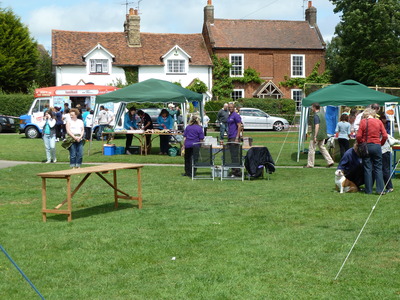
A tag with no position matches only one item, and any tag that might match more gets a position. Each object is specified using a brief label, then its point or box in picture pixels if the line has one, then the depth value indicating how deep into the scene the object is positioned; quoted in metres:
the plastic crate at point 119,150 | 24.42
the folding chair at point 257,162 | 16.05
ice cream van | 35.81
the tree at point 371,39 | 51.66
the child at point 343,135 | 19.50
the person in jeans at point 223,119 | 27.52
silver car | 42.28
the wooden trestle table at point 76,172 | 10.05
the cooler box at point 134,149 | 24.84
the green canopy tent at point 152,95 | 23.12
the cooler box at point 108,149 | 23.73
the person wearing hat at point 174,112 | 29.05
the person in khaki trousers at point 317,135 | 18.70
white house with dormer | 51.56
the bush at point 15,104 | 46.84
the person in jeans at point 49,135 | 19.94
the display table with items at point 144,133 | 23.48
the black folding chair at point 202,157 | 16.14
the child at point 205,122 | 30.08
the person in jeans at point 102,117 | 29.25
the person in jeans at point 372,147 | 12.88
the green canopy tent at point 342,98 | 20.28
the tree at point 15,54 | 54.94
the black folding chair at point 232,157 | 15.85
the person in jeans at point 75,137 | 16.42
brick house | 54.91
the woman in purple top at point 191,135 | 16.41
